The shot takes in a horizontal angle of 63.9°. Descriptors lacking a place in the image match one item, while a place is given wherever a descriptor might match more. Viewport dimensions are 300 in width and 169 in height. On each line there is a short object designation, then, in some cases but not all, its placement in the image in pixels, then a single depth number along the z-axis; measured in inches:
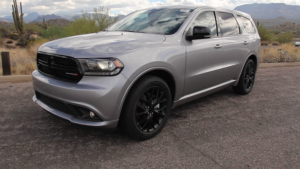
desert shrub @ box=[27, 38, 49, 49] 523.3
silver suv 102.3
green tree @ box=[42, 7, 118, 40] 589.8
